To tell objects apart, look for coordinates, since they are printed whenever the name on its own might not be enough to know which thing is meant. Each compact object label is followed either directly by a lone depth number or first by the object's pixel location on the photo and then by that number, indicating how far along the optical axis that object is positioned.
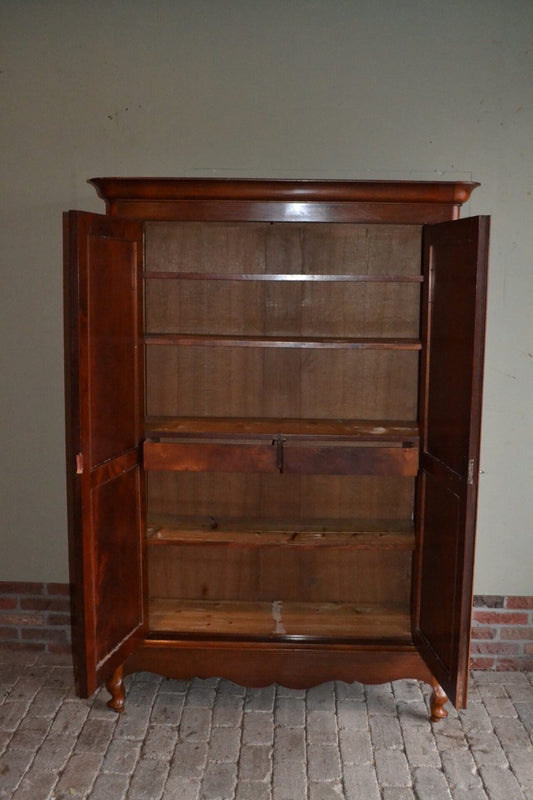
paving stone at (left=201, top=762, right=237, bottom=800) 2.39
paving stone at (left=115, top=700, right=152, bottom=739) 2.72
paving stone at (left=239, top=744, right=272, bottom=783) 2.49
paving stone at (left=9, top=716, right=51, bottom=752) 2.65
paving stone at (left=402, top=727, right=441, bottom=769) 2.57
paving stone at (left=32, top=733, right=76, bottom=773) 2.54
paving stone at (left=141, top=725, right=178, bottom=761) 2.60
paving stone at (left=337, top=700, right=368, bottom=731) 2.79
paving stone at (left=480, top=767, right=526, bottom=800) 2.39
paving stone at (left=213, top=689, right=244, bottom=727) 2.81
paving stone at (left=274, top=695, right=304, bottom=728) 2.81
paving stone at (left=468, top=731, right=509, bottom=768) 2.57
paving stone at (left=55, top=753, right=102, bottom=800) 2.39
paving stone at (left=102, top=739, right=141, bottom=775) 2.52
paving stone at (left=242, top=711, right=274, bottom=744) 2.69
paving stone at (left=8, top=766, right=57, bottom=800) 2.38
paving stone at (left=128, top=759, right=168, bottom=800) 2.38
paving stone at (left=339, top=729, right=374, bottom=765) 2.58
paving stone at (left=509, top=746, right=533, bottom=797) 2.44
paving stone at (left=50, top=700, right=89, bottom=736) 2.74
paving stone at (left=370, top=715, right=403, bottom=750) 2.68
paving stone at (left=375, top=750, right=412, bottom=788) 2.46
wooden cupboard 2.49
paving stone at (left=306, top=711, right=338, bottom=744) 2.71
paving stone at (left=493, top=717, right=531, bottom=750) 2.68
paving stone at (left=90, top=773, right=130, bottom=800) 2.38
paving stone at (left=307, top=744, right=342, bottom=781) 2.49
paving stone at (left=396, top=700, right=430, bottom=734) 2.80
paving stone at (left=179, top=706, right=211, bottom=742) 2.71
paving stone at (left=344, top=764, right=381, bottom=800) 2.39
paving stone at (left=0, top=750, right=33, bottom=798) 2.42
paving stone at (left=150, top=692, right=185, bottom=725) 2.81
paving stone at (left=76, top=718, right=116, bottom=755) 2.64
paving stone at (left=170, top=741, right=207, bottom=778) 2.50
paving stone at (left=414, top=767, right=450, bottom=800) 2.39
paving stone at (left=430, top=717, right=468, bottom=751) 2.68
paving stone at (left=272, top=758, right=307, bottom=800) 2.40
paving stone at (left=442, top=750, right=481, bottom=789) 2.46
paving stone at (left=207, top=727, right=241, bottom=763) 2.59
